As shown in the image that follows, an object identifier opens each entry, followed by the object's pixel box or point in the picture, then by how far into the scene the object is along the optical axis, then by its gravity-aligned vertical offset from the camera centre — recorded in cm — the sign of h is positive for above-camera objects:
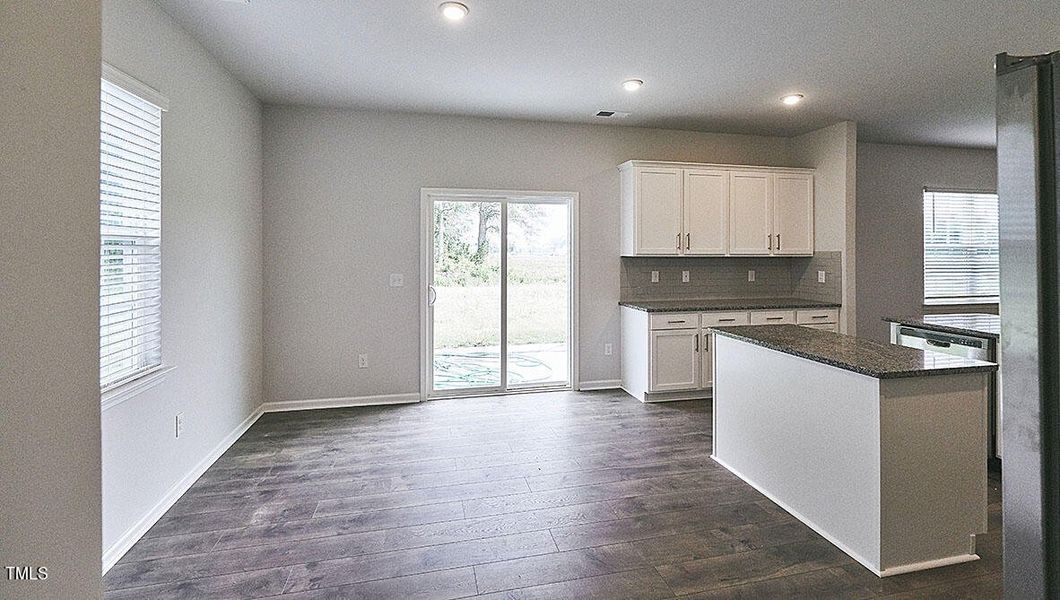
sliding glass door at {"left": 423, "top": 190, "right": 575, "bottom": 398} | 514 +2
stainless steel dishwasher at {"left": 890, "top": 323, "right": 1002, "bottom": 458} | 324 -34
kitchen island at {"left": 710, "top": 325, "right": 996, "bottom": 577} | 224 -70
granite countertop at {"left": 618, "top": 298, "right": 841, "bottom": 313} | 507 -10
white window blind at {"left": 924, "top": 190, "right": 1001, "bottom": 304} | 644 +56
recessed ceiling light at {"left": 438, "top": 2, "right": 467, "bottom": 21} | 289 +156
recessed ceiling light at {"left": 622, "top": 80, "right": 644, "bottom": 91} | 415 +165
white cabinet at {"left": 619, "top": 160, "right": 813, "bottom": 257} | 523 +84
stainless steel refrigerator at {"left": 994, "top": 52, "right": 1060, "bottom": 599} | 73 -4
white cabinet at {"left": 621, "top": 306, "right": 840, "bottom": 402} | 502 -50
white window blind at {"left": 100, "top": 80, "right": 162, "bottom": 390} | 239 +28
